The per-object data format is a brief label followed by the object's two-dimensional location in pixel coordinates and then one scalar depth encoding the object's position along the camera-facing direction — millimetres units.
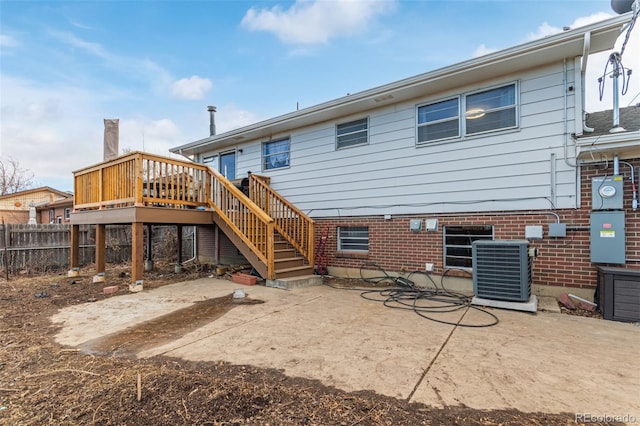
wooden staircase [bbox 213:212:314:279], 6293
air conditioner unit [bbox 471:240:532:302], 4398
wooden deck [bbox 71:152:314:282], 6035
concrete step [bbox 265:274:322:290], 5969
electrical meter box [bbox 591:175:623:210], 4324
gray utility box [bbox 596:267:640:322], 3900
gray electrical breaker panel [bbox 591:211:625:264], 4242
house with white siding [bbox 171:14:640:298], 4641
